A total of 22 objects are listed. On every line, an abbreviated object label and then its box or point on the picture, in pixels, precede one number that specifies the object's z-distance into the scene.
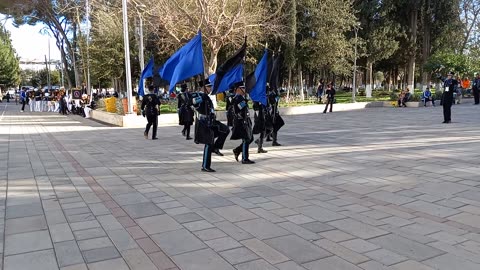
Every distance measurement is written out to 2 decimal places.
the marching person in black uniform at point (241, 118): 8.48
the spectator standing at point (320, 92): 28.90
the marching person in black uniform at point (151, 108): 12.98
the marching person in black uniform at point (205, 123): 7.86
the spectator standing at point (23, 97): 31.60
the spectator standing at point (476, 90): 24.56
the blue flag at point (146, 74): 11.87
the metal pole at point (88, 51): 25.56
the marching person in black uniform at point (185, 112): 12.81
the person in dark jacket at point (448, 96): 14.58
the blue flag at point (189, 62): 8.02
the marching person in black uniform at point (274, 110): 10.46
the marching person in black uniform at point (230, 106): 8.83
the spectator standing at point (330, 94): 22.43
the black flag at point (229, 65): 8.33
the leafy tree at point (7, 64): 60.34
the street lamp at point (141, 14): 20.26
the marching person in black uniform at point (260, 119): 9.72
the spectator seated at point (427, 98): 25.59
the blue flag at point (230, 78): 8.46
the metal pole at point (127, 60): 17.48
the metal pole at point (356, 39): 28.69
